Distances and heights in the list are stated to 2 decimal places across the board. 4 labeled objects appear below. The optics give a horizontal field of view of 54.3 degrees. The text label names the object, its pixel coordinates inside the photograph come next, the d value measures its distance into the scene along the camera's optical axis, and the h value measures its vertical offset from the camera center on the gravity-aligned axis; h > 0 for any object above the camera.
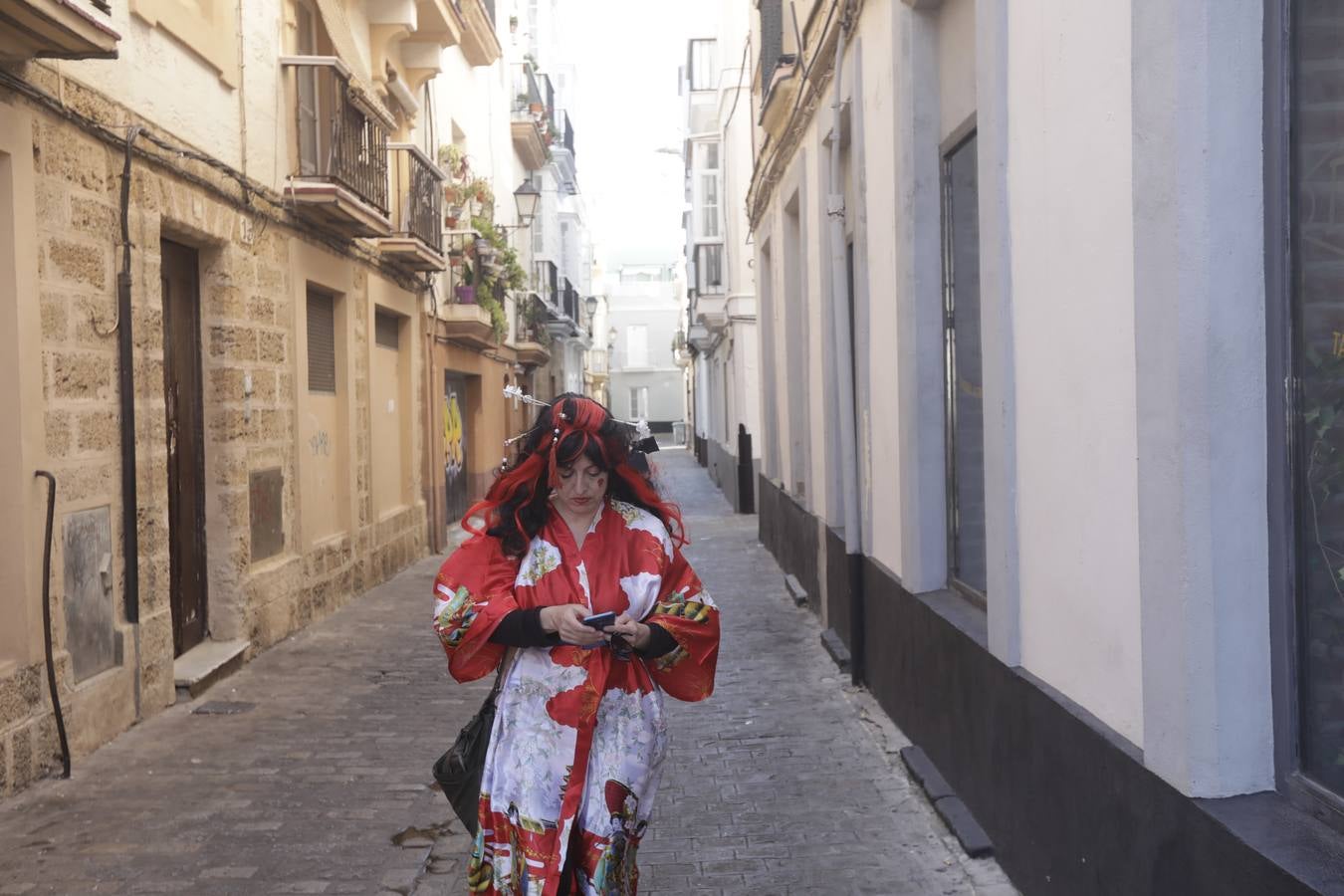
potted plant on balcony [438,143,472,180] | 16.38 +3.28
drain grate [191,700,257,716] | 7.43 -1.61
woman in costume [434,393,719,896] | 3.14 -0.56
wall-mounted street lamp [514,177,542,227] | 20.22 +3.43
